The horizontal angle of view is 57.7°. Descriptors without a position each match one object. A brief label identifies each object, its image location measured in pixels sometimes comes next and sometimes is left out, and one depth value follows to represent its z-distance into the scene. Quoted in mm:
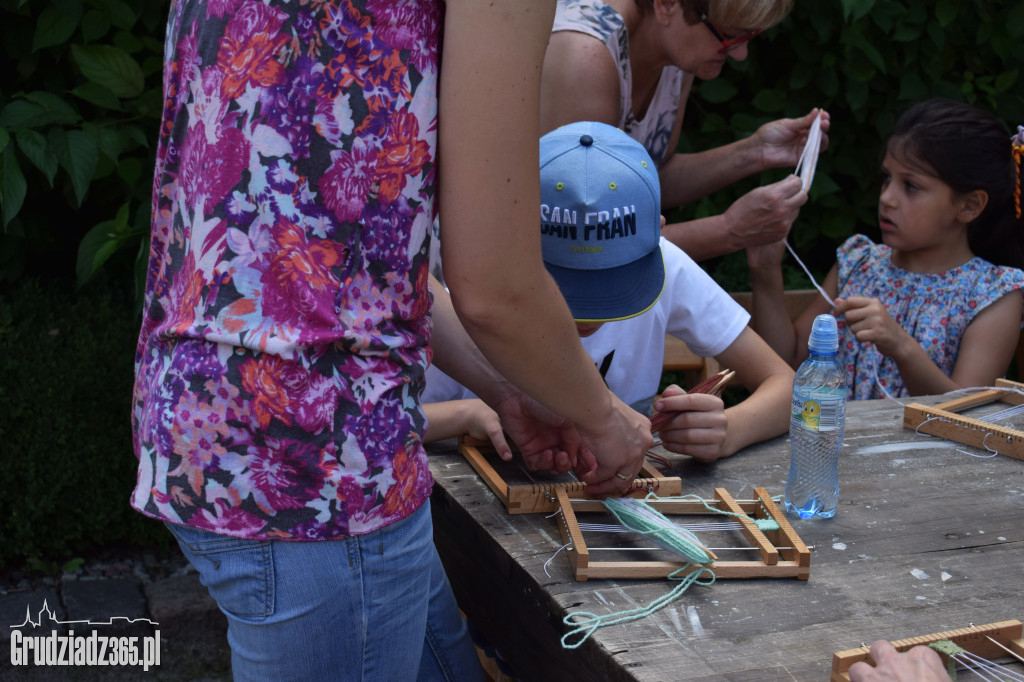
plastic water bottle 1537
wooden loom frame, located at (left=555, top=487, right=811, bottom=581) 1273
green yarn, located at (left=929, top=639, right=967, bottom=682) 1089
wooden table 1125
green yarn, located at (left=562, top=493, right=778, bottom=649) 1160
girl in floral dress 2768
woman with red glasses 2236
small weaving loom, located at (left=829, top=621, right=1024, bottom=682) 1114
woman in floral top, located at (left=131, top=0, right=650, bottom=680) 939
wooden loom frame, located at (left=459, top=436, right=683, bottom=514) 1483
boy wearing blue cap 1481
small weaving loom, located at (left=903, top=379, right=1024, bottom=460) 1864
